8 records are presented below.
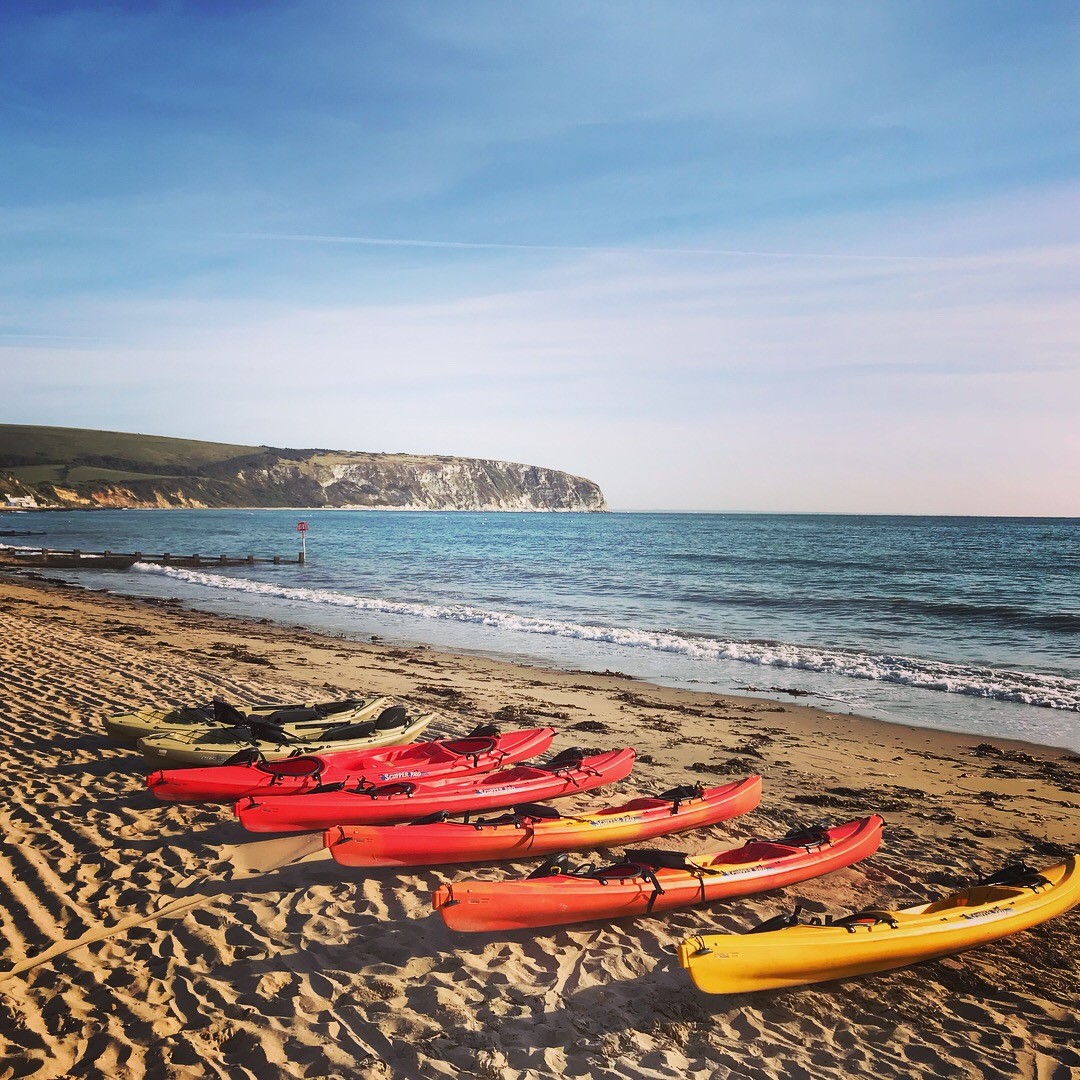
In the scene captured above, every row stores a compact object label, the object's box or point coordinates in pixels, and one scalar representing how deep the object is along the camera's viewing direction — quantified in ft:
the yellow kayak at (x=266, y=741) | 21.94
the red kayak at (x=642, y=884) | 14.47
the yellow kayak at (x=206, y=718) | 23.68
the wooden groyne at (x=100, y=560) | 112.68
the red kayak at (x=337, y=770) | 19.99
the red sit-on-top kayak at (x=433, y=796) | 18.28
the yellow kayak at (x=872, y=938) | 12.90
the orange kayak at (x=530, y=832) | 16.80
